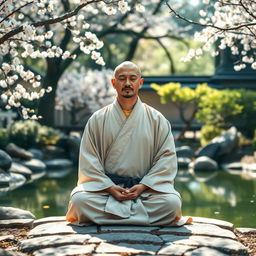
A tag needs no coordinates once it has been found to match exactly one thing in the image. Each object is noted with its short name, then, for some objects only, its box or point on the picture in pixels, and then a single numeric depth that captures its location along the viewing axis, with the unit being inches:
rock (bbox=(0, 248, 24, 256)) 162.3
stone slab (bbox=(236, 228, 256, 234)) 224.0
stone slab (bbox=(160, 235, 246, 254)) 184.0
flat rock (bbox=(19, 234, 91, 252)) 185.9
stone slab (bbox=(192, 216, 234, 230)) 224.5
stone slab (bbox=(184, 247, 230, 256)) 174.1
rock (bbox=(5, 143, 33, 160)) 589.3
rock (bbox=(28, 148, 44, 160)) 649.0
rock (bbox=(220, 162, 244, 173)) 600.1
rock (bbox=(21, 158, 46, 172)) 584.7
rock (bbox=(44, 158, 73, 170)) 633.6
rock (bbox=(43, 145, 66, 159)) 685.9
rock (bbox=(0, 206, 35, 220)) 248.4
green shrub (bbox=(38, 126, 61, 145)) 683.1
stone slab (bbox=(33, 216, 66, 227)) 225.9
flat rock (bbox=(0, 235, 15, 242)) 206.8
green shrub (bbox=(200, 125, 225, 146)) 744.2
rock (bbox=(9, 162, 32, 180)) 526.0
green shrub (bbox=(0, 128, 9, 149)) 586.9
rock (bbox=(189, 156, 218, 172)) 605.0
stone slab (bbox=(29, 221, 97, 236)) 202.8
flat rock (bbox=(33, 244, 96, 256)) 173.8
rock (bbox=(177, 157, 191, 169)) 646.2
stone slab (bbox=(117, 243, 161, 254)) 176.4
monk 214.5
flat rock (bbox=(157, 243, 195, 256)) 173.9
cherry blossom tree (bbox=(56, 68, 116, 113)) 898.1
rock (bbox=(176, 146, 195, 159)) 684.1
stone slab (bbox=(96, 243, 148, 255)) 174.1
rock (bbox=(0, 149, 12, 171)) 484.5
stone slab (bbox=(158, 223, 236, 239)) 203.0
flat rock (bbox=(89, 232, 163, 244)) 188.4
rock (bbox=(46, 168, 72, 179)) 538.3
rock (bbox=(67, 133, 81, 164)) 703.1
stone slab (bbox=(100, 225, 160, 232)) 204.2
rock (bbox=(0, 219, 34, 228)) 234.2
